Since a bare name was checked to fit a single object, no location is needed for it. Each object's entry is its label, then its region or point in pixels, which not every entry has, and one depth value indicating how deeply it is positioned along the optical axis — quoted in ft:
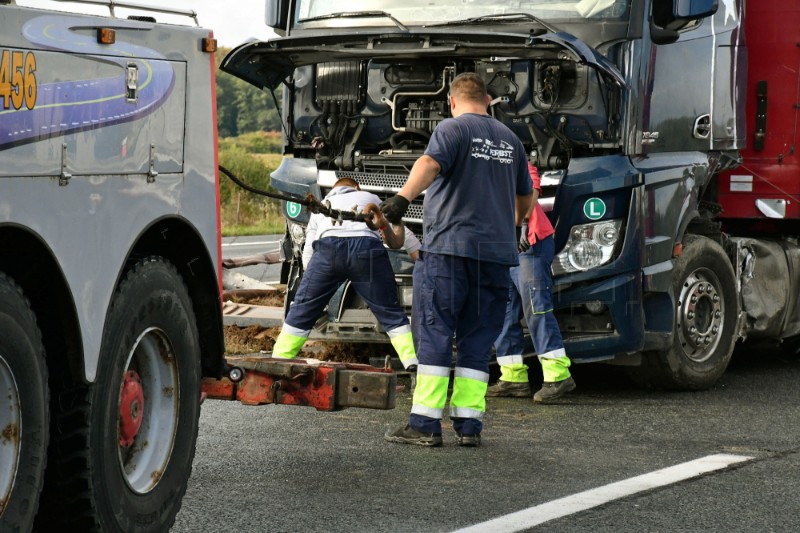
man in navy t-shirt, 33.77
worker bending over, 37.86
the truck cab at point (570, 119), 39.17
